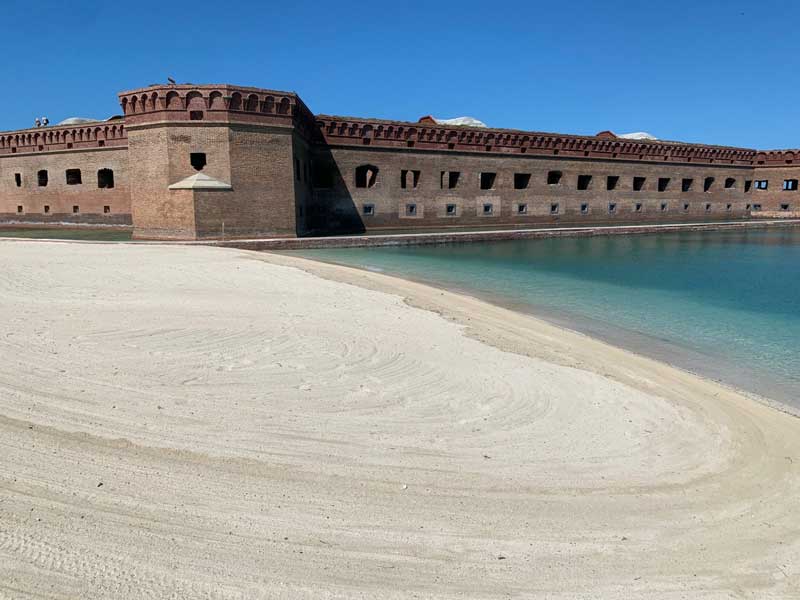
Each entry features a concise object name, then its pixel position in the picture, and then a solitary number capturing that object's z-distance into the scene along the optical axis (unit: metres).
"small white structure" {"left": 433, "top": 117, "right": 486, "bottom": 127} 38.46
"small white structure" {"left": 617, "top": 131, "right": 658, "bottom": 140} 41.59
